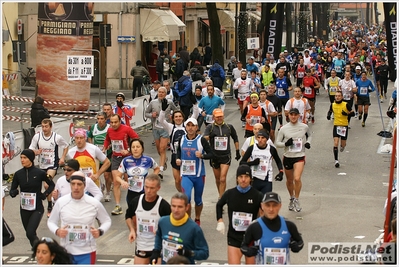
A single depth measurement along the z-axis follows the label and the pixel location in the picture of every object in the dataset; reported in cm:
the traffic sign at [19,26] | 3188
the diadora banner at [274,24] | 2614
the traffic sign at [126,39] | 3622
